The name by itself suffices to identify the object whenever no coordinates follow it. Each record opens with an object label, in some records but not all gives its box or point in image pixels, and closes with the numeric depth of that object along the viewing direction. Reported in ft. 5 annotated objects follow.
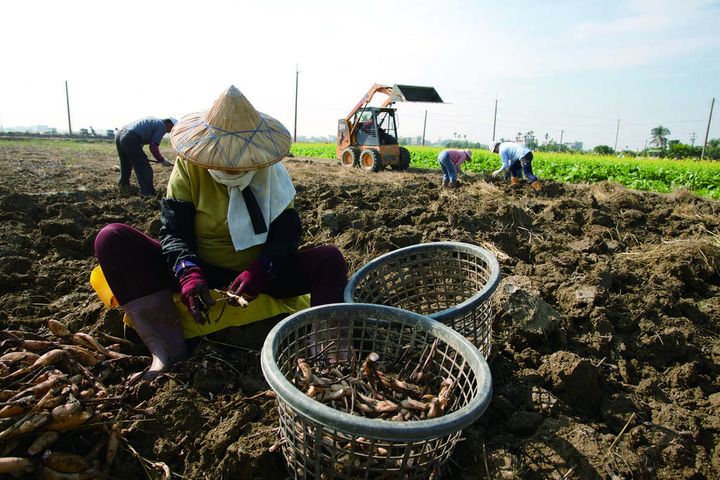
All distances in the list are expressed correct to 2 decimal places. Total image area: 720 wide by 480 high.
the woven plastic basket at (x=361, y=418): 3.52
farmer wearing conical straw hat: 6.21
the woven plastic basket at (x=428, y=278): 6.97
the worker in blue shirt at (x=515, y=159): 27.91
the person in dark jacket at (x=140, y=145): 19.36
